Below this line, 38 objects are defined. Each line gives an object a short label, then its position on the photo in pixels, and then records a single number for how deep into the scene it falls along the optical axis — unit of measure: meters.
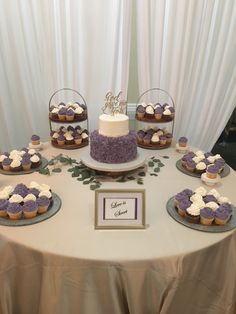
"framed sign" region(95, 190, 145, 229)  1.26
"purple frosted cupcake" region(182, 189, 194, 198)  1.37
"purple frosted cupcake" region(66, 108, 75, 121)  1.98
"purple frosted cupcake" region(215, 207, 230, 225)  1.24
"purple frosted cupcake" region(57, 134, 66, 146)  2.03
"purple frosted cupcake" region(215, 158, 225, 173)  1.66
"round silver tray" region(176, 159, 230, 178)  1.69
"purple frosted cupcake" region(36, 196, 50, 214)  1.31
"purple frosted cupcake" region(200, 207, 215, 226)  1.24
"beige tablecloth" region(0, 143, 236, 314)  1.12
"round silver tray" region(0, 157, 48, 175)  1.68
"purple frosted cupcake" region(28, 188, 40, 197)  1.37
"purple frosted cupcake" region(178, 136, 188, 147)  2.00
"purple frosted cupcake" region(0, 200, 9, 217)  1.28
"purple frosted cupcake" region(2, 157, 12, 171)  1.69
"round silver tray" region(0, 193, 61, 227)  1.26
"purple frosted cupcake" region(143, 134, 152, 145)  2.04
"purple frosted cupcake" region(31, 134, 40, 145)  1.99
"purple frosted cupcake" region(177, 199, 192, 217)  1.30
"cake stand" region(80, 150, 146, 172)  1.58
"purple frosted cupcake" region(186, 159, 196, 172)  1.70
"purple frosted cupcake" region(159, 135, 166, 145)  2.05
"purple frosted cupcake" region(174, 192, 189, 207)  1.33
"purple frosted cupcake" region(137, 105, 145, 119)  2.04
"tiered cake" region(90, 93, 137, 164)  1.61
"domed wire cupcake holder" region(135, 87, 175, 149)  2.03
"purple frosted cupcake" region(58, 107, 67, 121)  1.98
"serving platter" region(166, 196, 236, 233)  1.24
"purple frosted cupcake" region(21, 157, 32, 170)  1.70
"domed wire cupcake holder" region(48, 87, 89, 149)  2.34
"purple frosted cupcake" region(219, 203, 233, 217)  1.27
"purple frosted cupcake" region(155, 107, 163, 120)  2.00
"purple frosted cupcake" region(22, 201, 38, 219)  1.28
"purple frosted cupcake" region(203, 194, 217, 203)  1.32
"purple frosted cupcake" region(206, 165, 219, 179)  1.57
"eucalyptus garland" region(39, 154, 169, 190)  1.64
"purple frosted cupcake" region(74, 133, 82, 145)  2.03
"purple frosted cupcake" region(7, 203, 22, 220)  1.26
